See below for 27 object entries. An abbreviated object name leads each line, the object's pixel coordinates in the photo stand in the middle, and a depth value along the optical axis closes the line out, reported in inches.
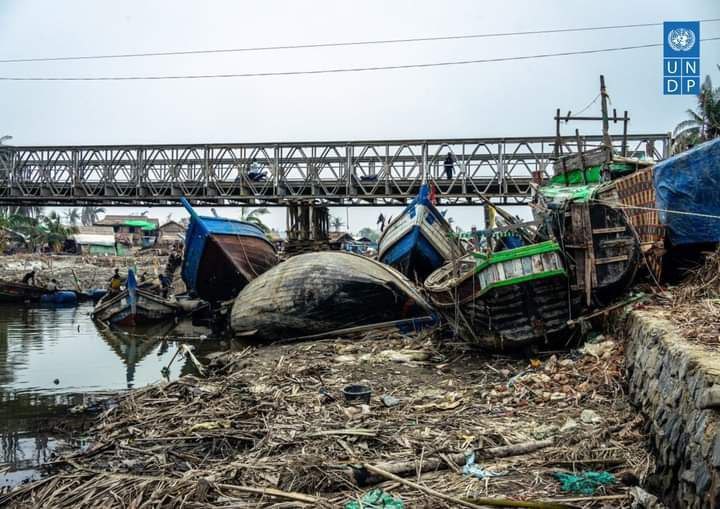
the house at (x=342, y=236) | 1407.2
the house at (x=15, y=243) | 1892.7
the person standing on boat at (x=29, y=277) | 1209.0
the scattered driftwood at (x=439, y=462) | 213.0
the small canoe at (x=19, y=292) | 1139.3
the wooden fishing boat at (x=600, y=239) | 360.8
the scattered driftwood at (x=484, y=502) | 181.8
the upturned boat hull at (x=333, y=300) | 556.7
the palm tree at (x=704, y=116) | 1098.0
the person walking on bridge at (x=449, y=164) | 1125.1
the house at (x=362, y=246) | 1526.1
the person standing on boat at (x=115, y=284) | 976.3
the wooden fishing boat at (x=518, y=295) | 368.2
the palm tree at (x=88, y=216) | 3628.2
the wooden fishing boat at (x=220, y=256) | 781.3
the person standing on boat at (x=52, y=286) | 1207.1
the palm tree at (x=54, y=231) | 2007.9
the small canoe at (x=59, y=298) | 1180.5
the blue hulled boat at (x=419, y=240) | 662.5
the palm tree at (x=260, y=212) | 3044.3
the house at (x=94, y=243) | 2068.4
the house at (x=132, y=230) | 2309.4
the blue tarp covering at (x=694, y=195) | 343.9
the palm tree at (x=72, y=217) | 3562.0
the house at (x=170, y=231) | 2308.1
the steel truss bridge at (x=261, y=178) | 1106.1
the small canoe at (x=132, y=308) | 858.1
